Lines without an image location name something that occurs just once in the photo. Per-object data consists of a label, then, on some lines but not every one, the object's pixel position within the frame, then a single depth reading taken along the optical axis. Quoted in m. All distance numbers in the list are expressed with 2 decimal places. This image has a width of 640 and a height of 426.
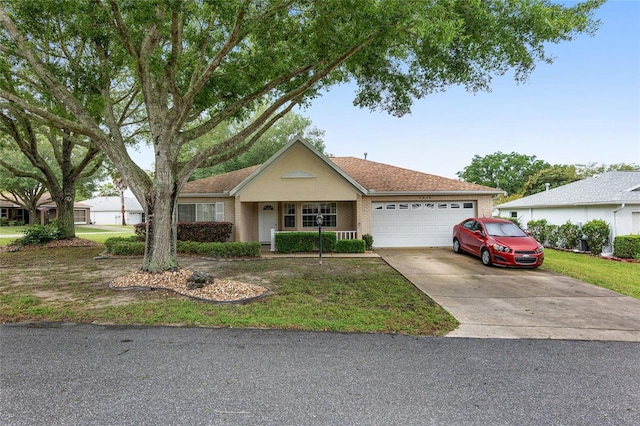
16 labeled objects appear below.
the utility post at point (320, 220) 10.56
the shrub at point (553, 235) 15.07
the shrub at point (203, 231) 13.86
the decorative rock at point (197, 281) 7.00
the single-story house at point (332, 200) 13.55
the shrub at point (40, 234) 15.02
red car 9.81
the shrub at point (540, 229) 15.98
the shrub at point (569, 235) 13.93
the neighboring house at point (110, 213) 46.06
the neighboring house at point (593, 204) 12.57
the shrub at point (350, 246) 13.29
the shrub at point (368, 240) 14.10
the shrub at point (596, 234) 12.67
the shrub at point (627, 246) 11.41
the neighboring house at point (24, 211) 38.09
